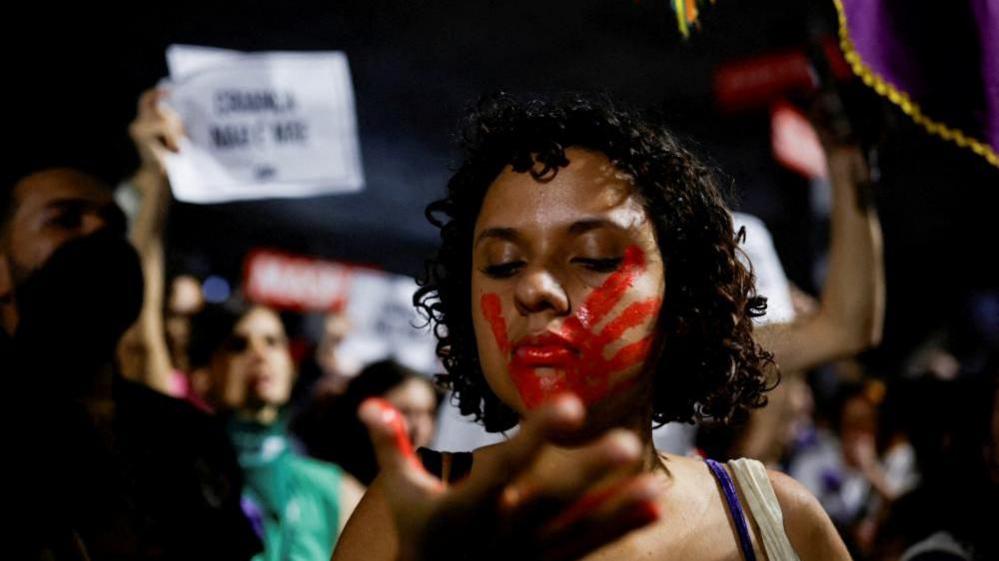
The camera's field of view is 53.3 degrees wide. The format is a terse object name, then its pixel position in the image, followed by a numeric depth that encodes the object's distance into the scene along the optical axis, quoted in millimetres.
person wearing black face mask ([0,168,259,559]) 1861
